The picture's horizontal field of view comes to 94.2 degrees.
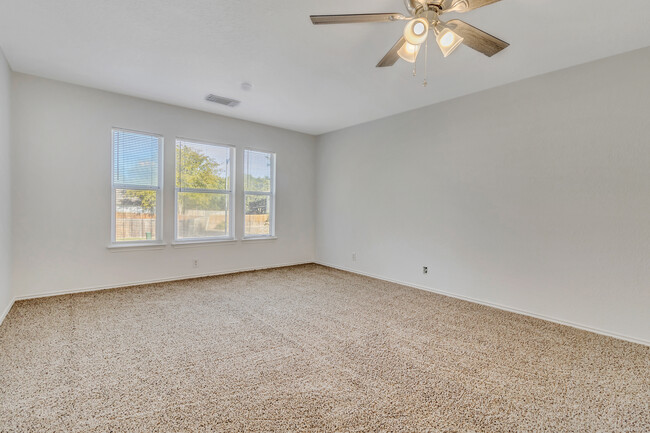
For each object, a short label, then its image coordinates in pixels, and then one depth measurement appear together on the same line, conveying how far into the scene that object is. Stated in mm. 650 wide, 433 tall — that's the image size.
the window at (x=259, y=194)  5178
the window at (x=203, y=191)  4480
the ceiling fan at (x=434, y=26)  1734
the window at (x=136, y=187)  3963
